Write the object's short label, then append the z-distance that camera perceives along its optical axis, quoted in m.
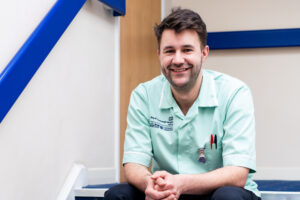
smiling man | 1.55
